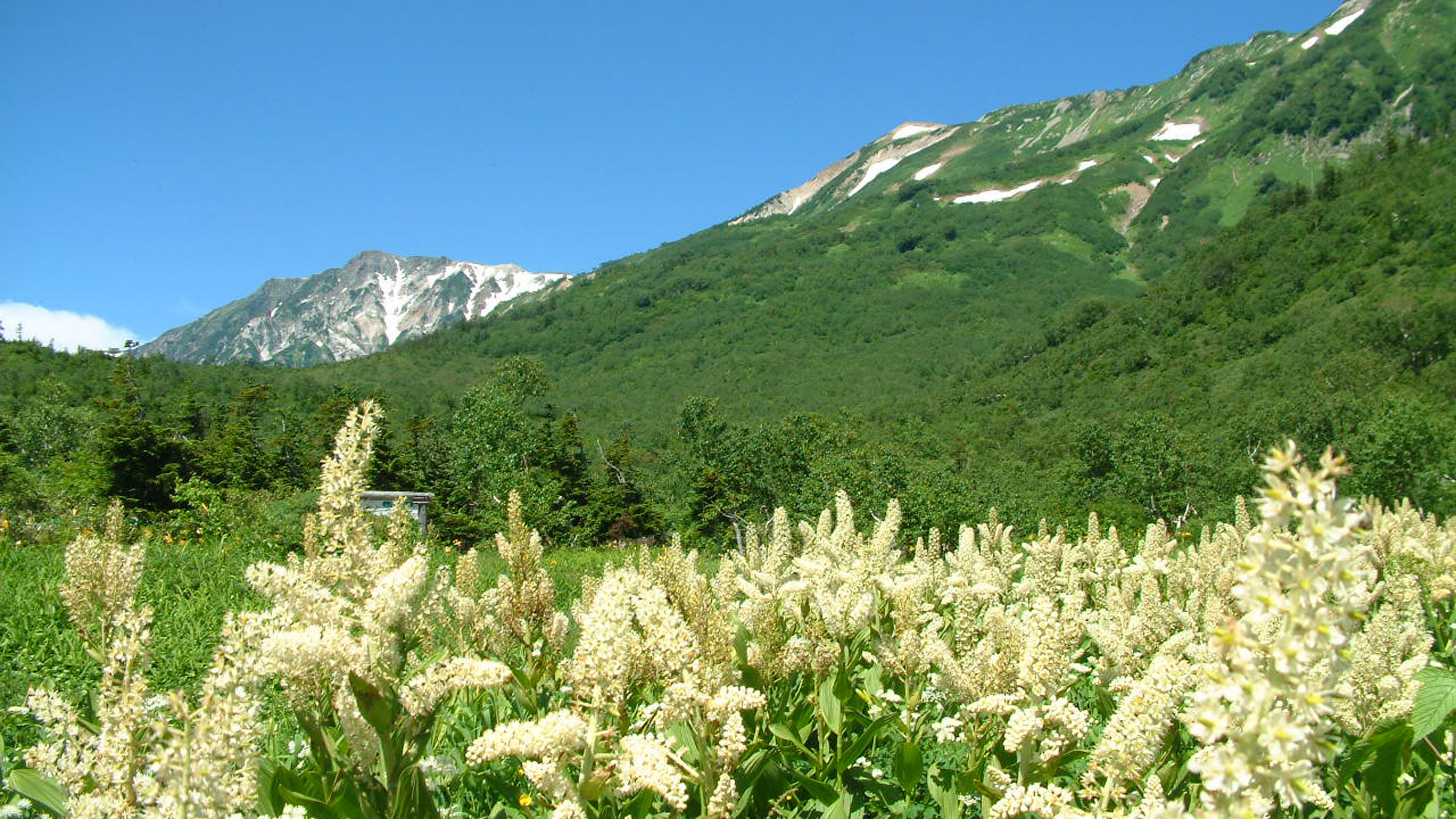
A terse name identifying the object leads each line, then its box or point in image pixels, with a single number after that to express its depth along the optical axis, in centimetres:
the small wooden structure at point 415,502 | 2970
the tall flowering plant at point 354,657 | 248
